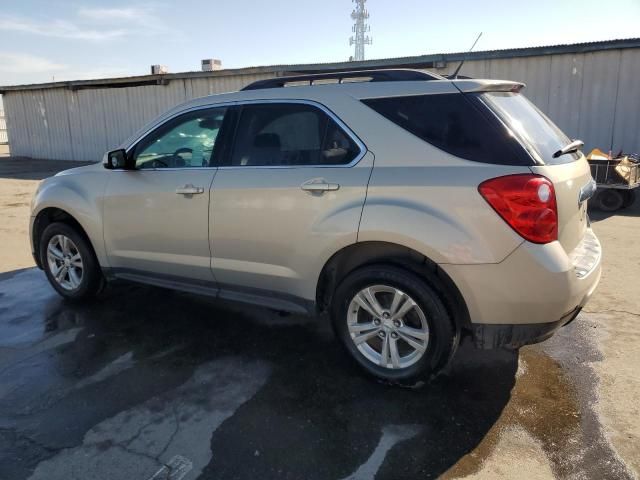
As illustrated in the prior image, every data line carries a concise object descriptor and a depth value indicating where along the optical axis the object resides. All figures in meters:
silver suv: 2.79
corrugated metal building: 10.73
